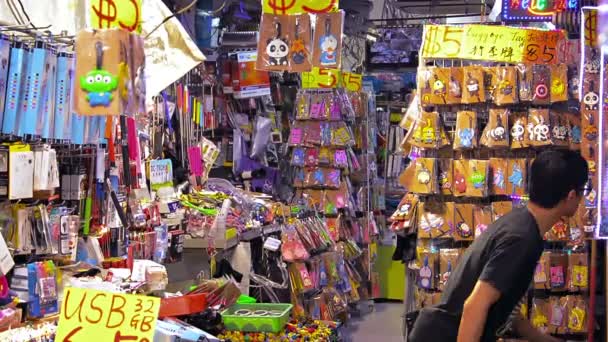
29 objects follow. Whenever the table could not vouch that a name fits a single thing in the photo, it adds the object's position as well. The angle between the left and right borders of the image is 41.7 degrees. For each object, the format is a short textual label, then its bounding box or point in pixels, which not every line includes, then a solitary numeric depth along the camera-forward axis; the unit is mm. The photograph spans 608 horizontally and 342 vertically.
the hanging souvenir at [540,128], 5598
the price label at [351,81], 9205
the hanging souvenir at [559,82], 5636
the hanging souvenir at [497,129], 5680
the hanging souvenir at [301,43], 4566
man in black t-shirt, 2809
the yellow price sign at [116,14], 3518
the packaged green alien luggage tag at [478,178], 5719
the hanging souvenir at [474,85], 5758
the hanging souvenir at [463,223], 5828
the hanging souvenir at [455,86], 5812
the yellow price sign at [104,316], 2689
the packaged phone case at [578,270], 5621
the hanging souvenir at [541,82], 5672
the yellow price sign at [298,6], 4340
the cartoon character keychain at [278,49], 4594
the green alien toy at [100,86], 3232
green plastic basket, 4227
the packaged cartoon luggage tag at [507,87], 5684
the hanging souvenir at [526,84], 5684
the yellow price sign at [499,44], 5676
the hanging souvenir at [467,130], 5762
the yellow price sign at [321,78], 8734
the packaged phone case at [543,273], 5656
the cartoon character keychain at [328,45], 4465
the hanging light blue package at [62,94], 3734
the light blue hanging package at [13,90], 3473
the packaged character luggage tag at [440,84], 5816
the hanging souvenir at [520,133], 5656
